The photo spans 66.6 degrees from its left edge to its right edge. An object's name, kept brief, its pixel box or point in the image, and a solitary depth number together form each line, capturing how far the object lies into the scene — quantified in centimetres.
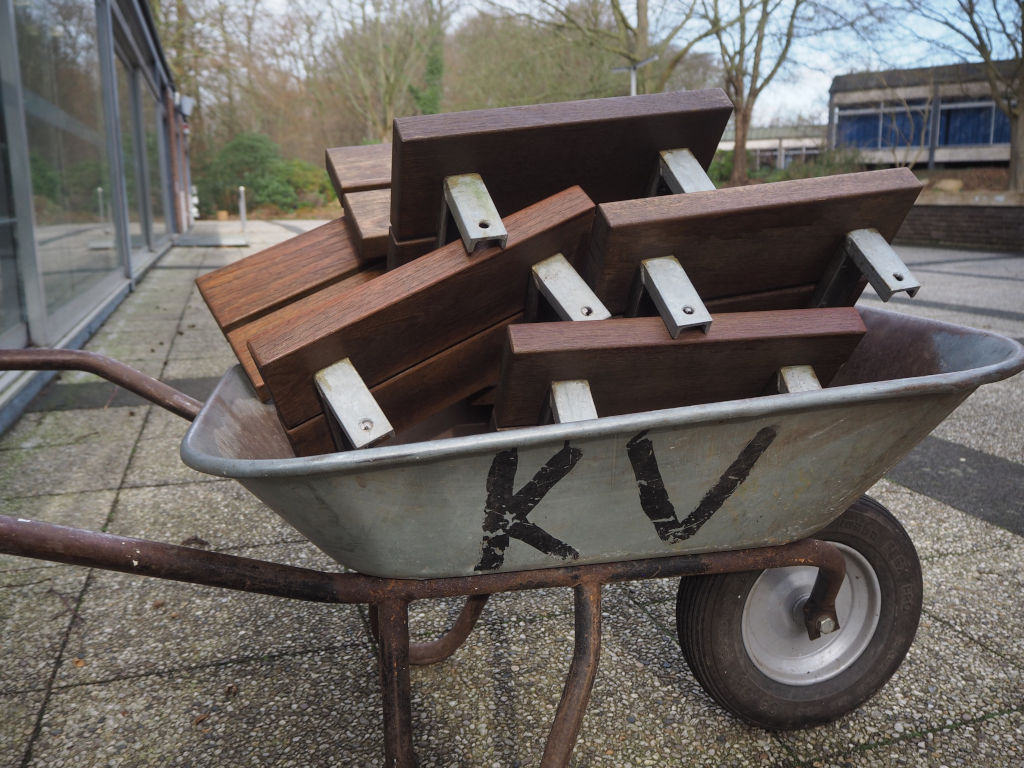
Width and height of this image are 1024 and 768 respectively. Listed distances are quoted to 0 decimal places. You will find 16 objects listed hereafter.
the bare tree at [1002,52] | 1753
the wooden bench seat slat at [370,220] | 171
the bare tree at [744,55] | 2197
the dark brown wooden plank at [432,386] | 153
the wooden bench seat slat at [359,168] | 184
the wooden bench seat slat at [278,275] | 173
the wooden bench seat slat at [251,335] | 167
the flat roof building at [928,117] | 3025
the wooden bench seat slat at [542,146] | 141
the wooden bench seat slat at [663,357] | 133
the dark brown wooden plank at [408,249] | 161
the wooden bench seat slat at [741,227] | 138
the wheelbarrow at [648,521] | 119
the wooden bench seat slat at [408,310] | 135
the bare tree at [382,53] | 2842
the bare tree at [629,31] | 2219
